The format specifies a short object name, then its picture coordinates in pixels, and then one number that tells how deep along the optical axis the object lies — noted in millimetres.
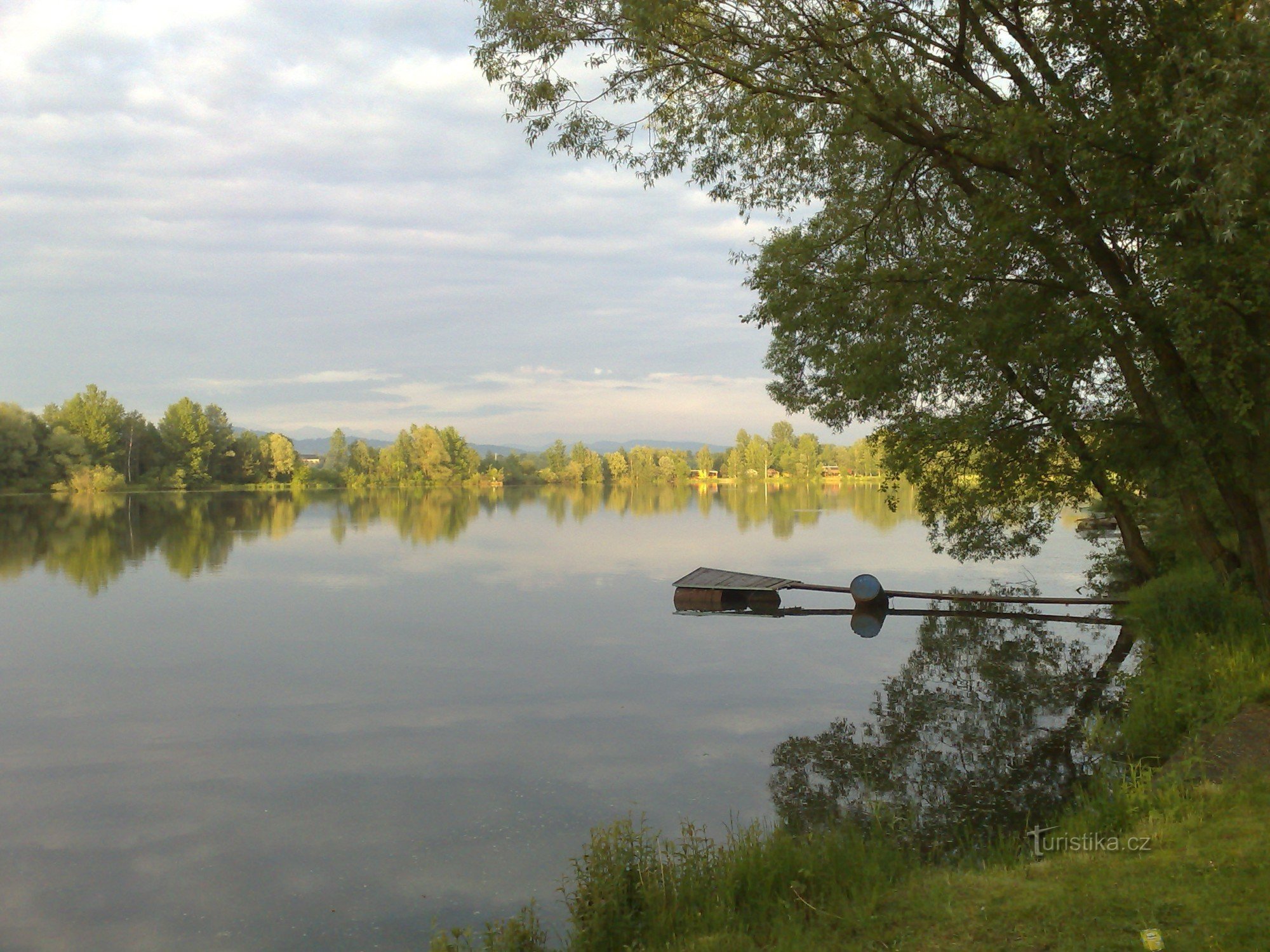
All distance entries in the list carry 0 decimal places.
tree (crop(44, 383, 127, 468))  92750
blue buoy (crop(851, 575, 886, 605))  21125
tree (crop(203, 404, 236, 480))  107875
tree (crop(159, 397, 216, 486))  101000
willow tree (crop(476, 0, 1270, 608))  8500
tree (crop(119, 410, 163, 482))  98062
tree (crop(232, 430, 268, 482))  110938
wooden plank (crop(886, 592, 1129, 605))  19000
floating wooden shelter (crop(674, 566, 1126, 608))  21125
